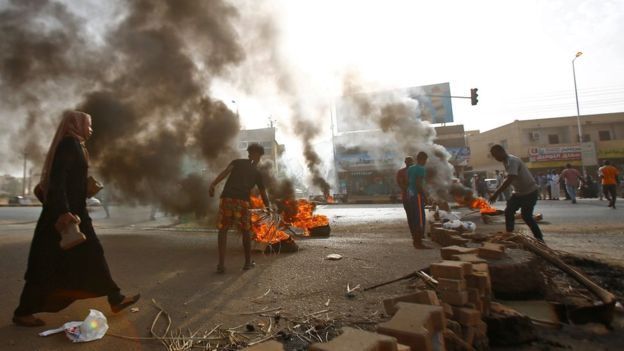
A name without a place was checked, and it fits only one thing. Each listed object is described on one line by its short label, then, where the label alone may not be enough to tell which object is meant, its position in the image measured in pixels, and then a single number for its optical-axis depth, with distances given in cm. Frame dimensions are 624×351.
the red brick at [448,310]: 226
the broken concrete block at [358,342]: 150
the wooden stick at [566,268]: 262
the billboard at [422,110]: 1631
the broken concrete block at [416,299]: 216
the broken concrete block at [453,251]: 312
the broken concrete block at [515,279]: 293
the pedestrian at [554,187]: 1758
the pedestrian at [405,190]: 564
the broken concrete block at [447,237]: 446
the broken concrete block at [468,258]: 280
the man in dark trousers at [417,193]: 557
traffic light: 1630
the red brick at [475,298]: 238
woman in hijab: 240
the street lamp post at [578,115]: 2762
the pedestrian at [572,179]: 1399
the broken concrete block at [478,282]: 246
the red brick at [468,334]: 213
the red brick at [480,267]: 260
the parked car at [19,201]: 2935
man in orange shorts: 410
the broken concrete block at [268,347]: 162
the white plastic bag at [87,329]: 215
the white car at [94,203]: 1572
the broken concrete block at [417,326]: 172
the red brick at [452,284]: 235
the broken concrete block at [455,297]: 233
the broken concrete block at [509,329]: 227
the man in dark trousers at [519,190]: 484
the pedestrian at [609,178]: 1090
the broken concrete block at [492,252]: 310
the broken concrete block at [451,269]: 240
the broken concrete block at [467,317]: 217
